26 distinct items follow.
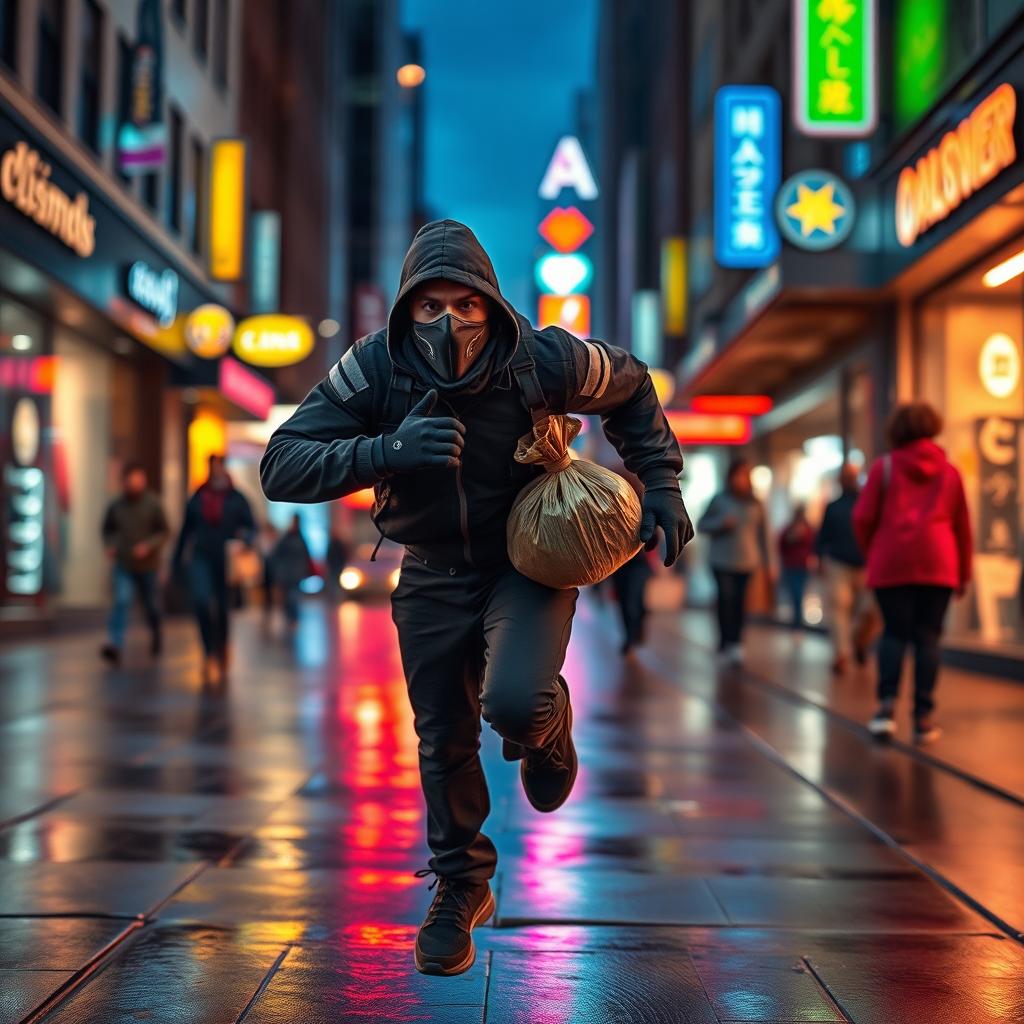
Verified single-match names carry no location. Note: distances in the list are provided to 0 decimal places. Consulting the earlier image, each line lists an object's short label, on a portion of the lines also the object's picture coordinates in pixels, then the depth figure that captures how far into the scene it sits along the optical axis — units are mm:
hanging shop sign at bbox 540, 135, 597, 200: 45741
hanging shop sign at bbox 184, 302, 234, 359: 24344
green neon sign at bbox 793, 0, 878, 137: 15523
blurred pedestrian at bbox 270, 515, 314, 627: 21562
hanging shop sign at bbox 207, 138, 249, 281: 25734
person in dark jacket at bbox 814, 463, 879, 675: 12797
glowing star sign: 15924
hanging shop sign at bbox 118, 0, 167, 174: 18969
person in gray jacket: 14438
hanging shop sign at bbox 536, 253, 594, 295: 44094
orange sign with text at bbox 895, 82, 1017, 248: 11016
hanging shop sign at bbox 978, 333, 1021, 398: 13797
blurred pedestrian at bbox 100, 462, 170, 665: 13984
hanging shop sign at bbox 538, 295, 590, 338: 43438
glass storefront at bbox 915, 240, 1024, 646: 13664
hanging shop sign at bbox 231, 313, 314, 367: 27078
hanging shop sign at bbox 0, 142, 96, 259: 14438
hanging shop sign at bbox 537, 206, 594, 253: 44312
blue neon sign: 19750
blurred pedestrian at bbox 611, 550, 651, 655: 14828
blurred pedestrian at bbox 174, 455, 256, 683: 12695
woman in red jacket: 8516
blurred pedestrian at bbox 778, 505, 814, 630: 19219
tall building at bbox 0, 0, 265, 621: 16062
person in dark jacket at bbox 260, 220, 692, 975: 3832
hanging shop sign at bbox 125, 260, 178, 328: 19656
